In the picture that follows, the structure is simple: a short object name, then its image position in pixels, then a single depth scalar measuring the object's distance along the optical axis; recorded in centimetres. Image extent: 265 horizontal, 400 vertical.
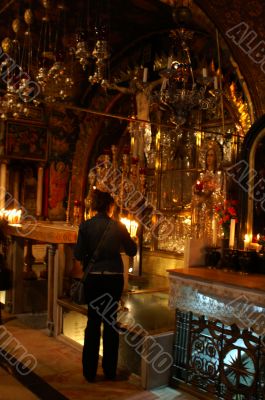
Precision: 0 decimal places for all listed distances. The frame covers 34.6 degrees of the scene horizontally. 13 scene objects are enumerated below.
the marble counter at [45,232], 530
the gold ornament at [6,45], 576
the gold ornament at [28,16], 545
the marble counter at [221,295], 329
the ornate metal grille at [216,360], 336
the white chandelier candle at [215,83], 475
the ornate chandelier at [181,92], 474
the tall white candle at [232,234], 434
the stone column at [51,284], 539
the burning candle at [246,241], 608
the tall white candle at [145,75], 483
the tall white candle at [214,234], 448
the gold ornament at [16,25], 570
